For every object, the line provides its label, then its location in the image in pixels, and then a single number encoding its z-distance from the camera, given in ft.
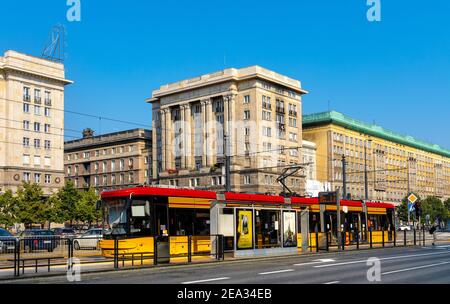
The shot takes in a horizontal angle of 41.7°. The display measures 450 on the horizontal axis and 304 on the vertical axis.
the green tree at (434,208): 411.54
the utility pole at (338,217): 119.65
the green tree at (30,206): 240.73
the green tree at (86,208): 278.46
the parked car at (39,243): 75.47
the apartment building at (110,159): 394.11
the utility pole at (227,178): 169.39
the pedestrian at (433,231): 141.90
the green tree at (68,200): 277.74
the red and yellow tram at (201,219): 86.17
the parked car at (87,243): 89.40
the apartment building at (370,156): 397.60
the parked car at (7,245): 75.10
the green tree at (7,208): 236.63
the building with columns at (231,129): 324.60
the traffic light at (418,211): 137.59
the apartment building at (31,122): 285.23
